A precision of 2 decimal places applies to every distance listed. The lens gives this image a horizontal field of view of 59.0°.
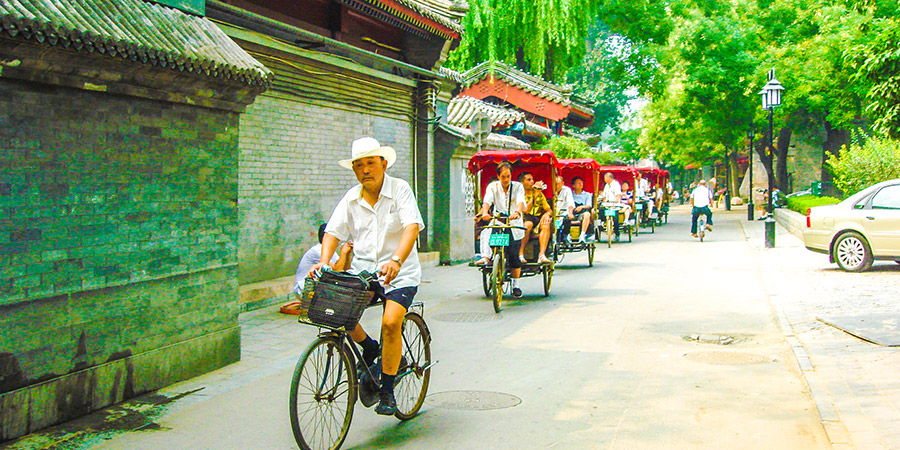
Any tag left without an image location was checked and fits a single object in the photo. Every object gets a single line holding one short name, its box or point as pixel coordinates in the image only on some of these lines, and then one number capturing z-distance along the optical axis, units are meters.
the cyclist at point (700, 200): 22.34
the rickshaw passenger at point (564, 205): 15.30
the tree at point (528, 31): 23.70
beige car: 13.73
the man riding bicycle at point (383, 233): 5.10
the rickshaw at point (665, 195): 32.70
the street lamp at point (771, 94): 20.64
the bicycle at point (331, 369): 4.60
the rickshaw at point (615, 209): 21.42
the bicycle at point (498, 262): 10.17
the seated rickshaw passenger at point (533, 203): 11.89
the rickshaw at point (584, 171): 19.98
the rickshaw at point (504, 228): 10.41
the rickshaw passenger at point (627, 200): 23.02
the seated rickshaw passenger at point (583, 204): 16.83
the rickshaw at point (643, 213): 26.30
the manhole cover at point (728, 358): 7.41
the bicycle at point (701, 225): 22.16
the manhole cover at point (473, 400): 5.94
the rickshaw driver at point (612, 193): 21.95
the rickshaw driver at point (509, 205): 10.96
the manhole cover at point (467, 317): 9.91
